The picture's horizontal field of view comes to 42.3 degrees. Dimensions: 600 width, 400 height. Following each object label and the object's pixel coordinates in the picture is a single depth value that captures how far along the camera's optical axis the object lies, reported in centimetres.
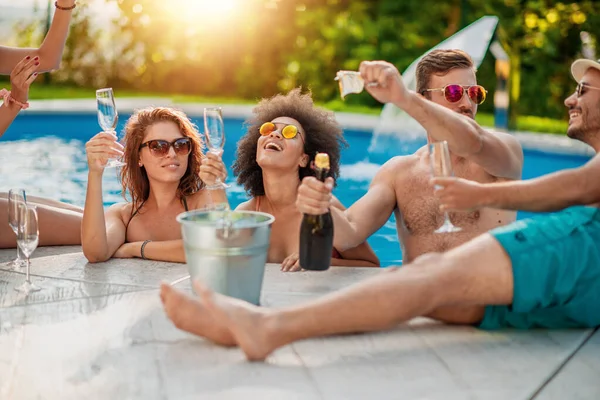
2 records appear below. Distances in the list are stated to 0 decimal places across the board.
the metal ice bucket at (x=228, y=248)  292
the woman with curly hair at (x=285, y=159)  414
